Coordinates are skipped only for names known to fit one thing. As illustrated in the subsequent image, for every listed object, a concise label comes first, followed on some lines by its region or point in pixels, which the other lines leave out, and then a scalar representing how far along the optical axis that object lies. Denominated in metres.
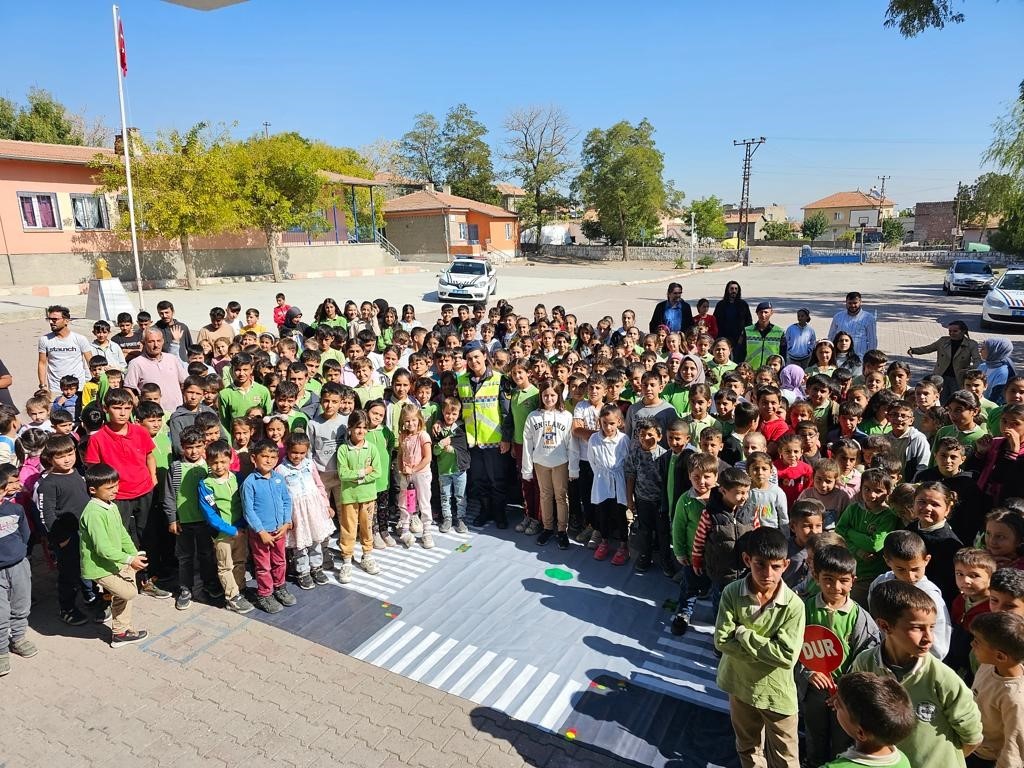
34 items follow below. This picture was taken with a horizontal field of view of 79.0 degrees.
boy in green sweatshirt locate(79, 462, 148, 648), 4.09
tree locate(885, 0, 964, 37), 11.82
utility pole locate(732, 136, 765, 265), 53.41
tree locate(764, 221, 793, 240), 73.75
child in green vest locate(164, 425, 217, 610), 4.61
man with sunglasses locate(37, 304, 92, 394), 6.93
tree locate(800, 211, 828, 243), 70.12
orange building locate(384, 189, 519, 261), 45.91
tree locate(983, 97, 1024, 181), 26.52
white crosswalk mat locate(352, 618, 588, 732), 3.71
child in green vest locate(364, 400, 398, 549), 5.36
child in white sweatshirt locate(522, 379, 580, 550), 5.52
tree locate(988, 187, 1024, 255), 30.40
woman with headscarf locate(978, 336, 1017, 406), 6.42
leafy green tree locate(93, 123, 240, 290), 23.16
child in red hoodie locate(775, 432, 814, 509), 4.44
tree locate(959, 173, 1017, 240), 31.12
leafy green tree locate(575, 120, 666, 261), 48.24
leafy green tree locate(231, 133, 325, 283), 26.09
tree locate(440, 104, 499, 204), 60.06
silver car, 25.17
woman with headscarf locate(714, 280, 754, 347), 9.09
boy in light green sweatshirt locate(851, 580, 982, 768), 2.28
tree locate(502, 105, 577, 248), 55.31
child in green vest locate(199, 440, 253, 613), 4.53
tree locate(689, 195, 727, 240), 67.62
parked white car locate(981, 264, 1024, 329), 16.08
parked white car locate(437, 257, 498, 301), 23.47
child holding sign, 2.96
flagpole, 14.80
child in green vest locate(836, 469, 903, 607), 3.75
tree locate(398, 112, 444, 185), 62.72
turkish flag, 14.92
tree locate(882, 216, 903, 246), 74.06
